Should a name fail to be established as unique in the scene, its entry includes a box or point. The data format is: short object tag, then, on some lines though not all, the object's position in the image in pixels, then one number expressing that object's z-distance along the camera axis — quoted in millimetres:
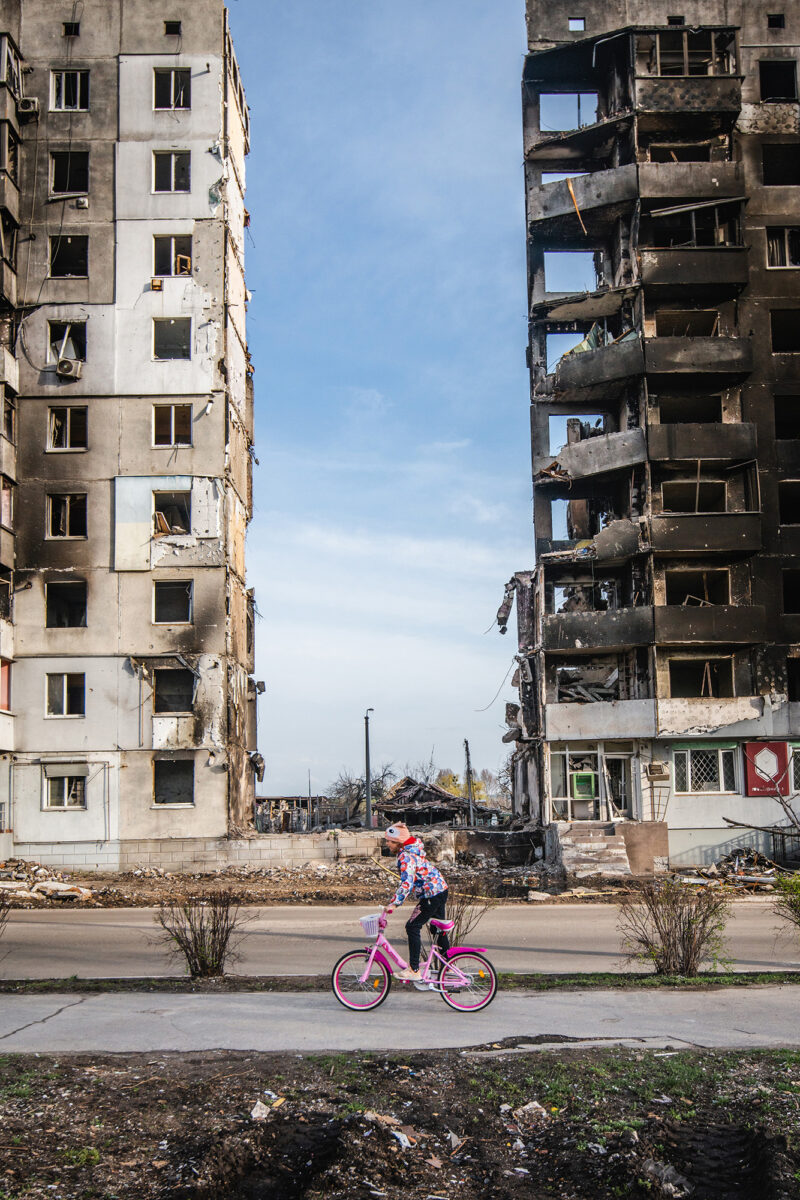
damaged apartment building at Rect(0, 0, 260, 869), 35906
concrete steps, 31094
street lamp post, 51338
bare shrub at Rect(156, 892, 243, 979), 12484
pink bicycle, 10633
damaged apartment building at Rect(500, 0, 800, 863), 37094
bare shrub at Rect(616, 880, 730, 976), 12266
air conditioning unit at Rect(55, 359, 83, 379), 37781
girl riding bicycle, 10781
